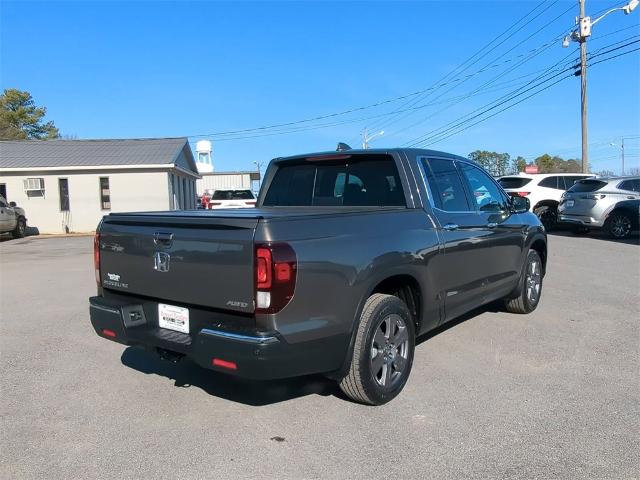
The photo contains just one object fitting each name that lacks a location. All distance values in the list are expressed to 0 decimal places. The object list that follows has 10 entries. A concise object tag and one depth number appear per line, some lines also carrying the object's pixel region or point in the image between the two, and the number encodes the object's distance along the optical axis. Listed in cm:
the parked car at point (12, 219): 1875
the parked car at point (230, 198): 1992
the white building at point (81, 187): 2330
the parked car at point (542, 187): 1608
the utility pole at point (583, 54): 2186
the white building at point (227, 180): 4928
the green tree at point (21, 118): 5122
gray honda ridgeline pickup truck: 303
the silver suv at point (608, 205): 1434
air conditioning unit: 2312
